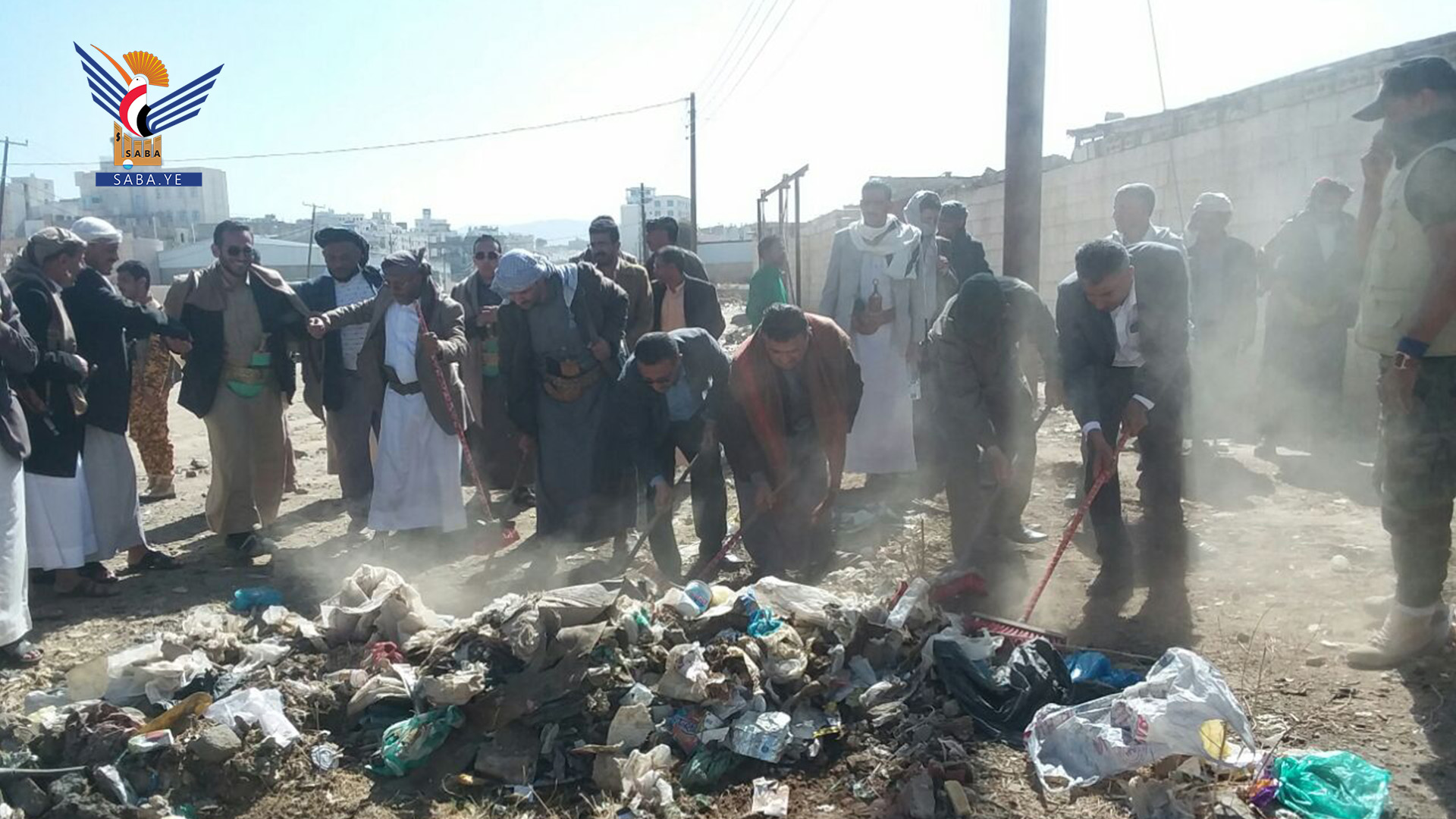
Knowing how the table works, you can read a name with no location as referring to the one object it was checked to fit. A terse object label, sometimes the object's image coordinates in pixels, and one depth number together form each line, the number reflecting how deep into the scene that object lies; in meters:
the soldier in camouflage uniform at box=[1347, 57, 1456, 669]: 3.32
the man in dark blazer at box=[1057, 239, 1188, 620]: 4.35
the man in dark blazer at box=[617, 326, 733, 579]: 4.86
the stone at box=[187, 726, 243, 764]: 3.31
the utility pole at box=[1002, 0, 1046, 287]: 5.57
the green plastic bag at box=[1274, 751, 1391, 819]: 2.71
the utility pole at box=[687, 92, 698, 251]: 26.97
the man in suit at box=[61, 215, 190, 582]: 5.14
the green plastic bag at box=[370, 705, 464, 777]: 3.35
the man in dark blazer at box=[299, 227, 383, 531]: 5.99
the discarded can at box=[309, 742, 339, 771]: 3.42
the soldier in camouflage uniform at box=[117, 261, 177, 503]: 7.36
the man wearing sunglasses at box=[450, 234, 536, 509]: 6.70
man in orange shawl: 4.77
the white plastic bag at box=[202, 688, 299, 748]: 3.47
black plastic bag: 3.32
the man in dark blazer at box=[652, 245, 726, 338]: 7.18
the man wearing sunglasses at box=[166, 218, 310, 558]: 5.66
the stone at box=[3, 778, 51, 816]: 3.19
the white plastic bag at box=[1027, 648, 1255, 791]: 2.94
